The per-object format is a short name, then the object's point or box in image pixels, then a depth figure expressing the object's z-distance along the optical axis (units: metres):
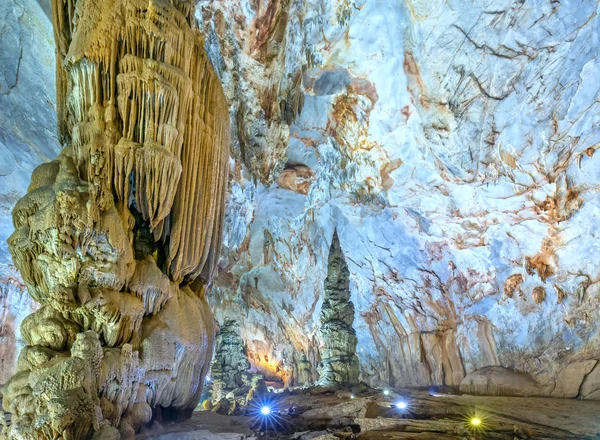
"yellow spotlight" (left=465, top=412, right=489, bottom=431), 4.90
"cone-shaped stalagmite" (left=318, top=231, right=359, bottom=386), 10.36
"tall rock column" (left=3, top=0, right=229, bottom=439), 4.04
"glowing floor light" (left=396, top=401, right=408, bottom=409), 6.51
